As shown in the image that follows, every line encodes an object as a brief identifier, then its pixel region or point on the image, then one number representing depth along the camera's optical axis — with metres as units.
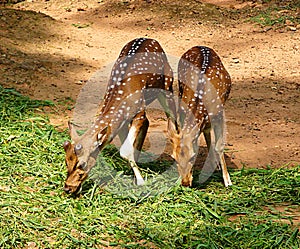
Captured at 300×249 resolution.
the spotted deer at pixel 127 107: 11.45
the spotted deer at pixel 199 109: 11.84
